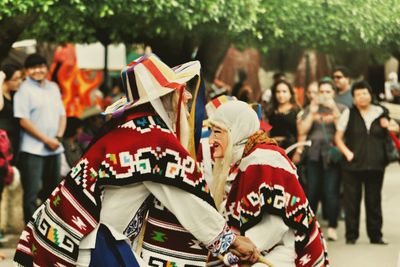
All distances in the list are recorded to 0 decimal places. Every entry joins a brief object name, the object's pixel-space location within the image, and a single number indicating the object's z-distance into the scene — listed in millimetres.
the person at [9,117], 12775
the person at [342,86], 16000
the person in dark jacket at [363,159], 13875
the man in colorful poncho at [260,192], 6625
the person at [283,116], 14000
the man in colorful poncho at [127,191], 5730
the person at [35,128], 12805
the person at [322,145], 14461
